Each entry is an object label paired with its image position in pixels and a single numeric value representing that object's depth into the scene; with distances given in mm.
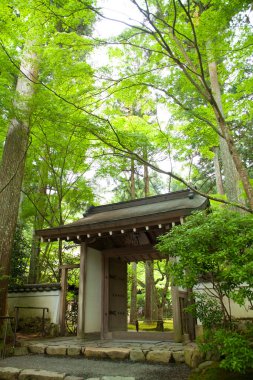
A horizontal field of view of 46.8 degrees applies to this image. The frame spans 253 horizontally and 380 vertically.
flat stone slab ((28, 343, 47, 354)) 6184
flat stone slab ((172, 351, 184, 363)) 4953
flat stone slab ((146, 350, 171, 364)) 5078
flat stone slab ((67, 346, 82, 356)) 5906
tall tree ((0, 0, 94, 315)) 5043
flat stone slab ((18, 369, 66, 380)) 4413
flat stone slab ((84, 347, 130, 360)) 5527
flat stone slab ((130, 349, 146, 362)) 5320
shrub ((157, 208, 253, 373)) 3307
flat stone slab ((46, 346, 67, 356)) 5984
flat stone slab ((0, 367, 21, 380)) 4712
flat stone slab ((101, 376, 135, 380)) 4191
